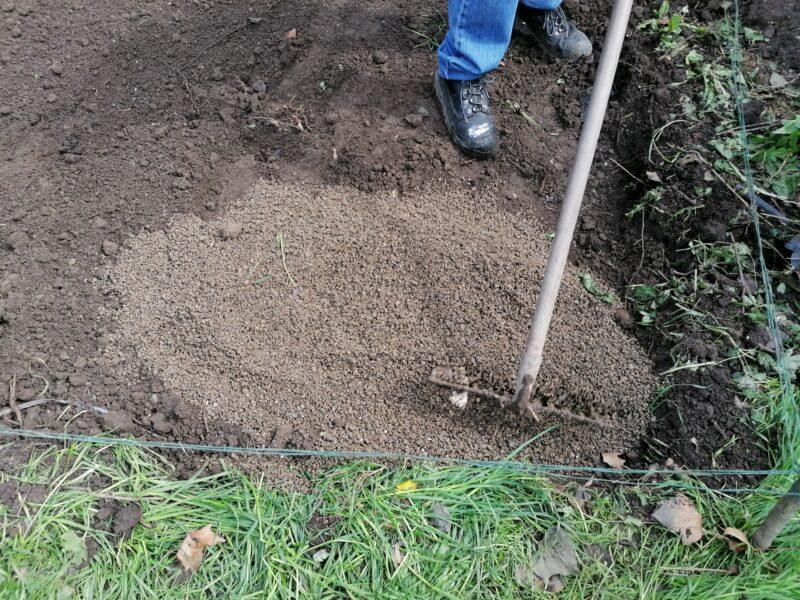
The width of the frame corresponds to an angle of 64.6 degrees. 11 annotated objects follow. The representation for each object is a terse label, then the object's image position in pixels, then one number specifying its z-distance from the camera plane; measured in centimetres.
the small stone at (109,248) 254
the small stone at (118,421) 215
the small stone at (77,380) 224
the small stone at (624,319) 238
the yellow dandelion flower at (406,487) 203
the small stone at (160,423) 217
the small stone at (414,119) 279
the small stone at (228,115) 288
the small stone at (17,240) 256
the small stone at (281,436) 213
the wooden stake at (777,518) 166
